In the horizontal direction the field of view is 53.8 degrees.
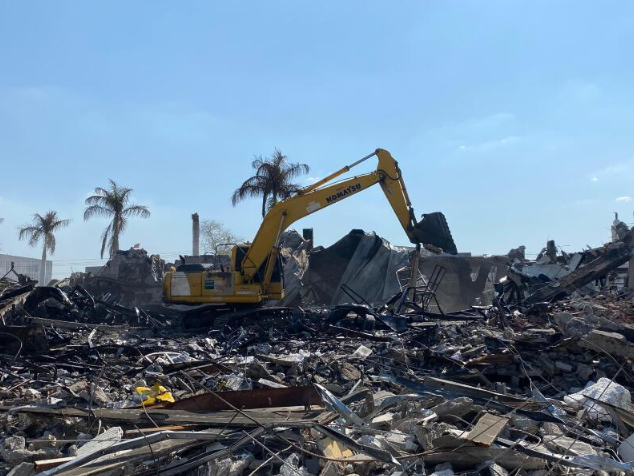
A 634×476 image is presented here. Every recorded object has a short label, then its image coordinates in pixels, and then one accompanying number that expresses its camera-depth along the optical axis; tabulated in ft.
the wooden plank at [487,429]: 14.49
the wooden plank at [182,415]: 16.35
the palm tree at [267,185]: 116.06
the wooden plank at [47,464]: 13.82
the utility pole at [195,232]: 123.44
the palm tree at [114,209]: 127.75
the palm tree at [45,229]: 137.28
